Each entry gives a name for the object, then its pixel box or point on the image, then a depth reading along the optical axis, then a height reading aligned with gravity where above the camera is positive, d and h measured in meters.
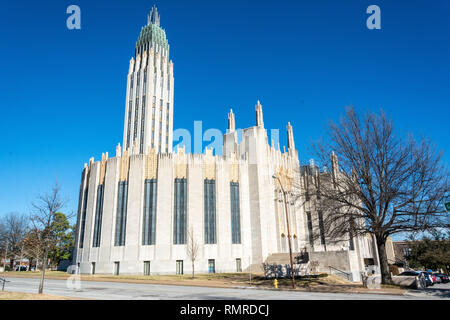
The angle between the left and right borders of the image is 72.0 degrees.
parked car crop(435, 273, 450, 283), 36.66 -4.17
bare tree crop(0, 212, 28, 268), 58.89 +5.53
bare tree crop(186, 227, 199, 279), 40.12 +0.46
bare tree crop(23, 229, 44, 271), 17.31 +0.56
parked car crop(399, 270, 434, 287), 29.14 -3.21
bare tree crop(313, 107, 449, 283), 20.62 +3.51
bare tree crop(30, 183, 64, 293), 17.34 +1.28
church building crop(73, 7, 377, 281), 40.31 +4.92
